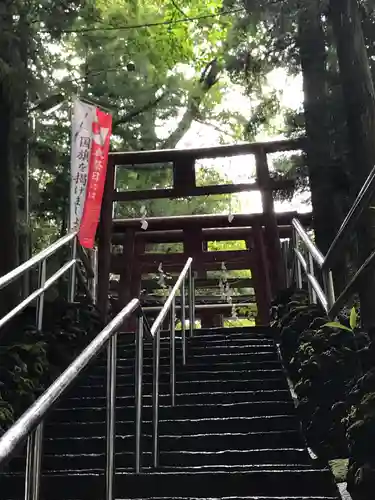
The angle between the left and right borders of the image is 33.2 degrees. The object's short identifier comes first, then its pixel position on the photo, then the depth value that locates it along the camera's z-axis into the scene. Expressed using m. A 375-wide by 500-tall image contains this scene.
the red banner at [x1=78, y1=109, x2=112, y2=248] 6.79
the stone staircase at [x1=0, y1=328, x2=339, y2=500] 3.08
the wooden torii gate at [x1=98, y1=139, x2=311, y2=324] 7.41
